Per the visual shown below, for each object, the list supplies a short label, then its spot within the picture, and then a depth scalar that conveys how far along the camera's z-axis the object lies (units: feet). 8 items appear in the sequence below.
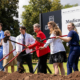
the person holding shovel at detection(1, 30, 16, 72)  36.70
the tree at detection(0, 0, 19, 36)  124.98
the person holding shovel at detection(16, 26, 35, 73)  33.58
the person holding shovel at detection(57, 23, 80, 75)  25.73
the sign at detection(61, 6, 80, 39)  45.01
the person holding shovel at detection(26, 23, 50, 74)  31.09
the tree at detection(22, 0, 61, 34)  171.73
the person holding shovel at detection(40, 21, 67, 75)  26.89
